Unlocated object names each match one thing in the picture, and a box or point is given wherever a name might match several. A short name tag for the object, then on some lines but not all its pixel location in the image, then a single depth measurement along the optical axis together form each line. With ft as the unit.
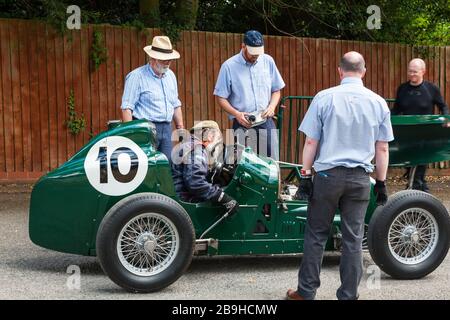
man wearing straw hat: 25.04
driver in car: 20.58
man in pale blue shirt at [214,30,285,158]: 25.12
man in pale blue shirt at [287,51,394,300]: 17.66
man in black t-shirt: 29.73
